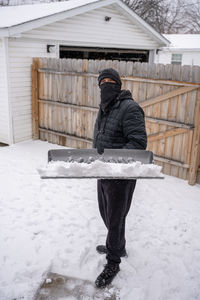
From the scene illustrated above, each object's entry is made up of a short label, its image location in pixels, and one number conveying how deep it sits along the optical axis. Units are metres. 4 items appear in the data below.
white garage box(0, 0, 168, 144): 7.57
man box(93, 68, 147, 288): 2.71
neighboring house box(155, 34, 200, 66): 21.89
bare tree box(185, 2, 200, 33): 44.16
